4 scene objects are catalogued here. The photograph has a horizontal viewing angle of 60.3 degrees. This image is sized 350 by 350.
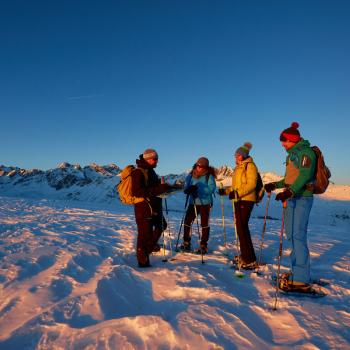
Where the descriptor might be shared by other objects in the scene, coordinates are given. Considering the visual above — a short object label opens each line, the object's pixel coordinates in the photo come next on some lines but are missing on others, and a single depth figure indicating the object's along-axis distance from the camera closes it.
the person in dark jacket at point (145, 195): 5.65
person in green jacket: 4.43
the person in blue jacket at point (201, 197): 7.01
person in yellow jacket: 5.83
